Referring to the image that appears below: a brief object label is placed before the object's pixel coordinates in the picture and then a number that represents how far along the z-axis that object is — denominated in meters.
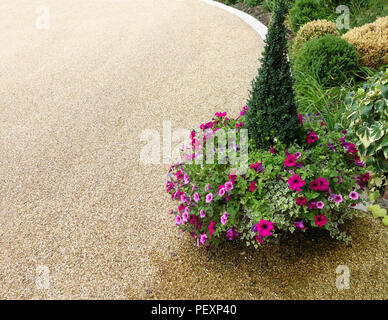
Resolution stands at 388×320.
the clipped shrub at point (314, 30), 5.12
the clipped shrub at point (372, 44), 4.52
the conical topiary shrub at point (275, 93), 2.44
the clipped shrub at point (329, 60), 4.28
